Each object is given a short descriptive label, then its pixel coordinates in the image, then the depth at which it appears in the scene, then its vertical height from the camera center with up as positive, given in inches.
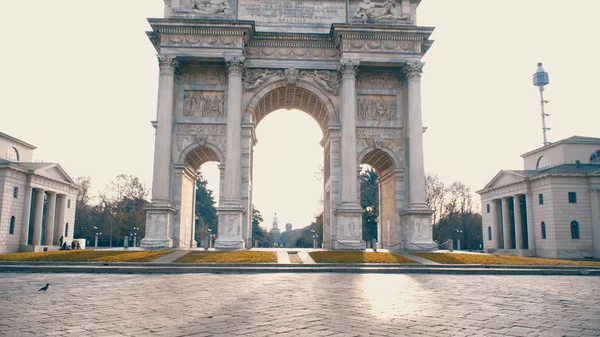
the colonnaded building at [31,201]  1755.7 +140.4
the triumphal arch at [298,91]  1309.1 +423.4
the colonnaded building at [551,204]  1686.8 +131.9
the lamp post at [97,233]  2946.6 +18.8
